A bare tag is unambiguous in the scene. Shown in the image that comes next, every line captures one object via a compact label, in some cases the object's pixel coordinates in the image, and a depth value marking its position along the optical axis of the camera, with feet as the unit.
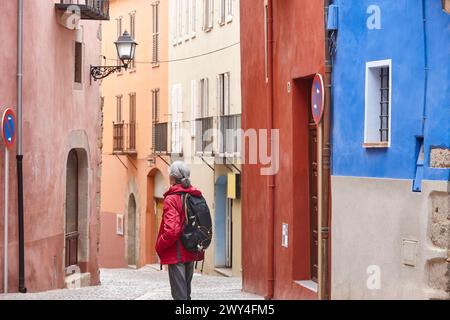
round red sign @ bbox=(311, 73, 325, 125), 45.55
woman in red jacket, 39.11
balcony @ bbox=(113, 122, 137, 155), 146.41
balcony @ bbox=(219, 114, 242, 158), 100.57
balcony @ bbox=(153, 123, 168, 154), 131.03
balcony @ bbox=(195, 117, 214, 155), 111.86
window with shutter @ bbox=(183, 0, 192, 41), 125.08
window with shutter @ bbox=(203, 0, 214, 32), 114.83
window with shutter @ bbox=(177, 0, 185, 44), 128.68
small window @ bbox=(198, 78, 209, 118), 116.57
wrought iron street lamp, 78.89
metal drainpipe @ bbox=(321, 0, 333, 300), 46.21
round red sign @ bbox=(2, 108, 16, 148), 55.42
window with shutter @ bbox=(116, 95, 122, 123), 155.53
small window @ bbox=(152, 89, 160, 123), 138.41
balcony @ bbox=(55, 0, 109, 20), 69.26
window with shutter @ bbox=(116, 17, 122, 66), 155.22
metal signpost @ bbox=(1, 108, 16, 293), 55.54
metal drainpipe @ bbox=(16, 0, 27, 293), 58.90
